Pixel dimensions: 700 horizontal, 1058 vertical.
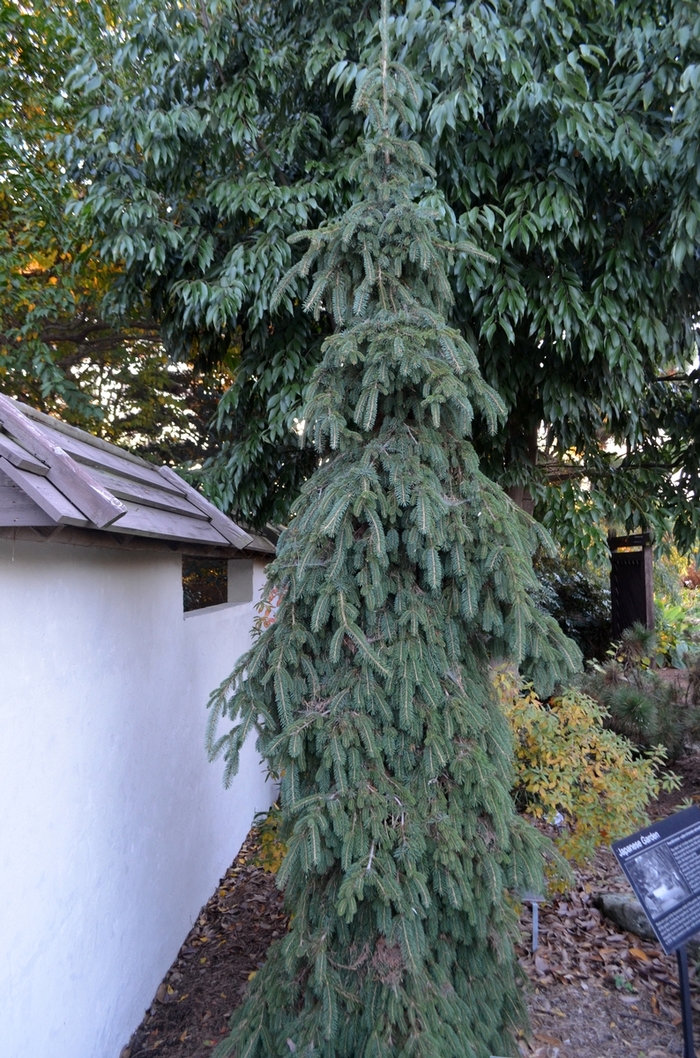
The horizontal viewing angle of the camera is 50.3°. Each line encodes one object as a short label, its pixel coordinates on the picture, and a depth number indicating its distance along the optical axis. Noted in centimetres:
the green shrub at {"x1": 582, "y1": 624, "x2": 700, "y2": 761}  740
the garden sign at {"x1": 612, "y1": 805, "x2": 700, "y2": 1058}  307
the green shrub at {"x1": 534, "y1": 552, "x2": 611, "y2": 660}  1145
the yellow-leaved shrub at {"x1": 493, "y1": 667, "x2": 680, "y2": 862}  446
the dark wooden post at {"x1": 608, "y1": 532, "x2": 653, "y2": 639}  992
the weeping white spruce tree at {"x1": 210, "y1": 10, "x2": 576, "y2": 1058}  281
